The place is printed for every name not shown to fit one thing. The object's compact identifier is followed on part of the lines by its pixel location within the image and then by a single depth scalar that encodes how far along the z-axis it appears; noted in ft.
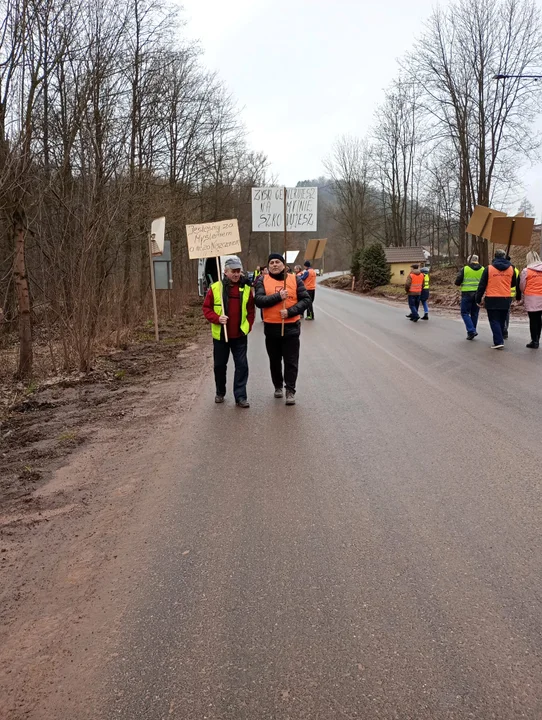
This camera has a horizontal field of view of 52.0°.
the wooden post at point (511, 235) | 41.27
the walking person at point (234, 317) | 23.27
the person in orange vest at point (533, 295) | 33.45
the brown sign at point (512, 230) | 41.19
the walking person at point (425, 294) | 56.29
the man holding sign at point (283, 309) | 23.11
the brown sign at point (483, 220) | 45.32
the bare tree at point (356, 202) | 183.52
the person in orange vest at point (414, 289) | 55.36
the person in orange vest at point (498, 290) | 34.91
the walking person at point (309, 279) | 55.42
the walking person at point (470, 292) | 40.19
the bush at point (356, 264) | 142.40
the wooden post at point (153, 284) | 43.00
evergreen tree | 133.08
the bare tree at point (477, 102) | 90.48
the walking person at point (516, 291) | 35.29
